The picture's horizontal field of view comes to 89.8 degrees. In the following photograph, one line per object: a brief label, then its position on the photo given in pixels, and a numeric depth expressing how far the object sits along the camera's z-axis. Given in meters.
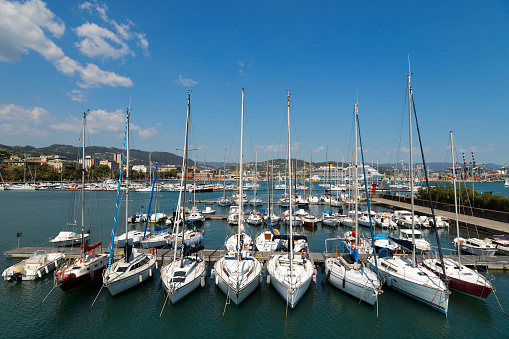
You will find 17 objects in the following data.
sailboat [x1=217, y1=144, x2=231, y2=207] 75.31
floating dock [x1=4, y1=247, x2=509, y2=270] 23.86
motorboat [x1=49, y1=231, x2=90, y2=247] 31.42
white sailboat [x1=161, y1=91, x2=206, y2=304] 17.61
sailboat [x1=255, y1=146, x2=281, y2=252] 28.09
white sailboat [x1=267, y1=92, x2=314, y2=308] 17.09
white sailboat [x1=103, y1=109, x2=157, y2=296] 18.50
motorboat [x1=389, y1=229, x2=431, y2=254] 22.89
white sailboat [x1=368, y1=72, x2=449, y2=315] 16.61
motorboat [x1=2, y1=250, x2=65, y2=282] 21.27
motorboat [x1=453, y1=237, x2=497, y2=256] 27.49
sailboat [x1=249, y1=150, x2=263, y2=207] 74.75
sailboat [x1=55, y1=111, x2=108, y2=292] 18.92
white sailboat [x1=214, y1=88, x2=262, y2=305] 17.47
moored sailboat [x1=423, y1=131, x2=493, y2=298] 17.98
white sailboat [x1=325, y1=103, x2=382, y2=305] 17.59
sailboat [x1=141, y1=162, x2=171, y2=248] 31.41
